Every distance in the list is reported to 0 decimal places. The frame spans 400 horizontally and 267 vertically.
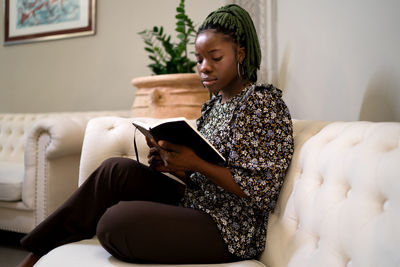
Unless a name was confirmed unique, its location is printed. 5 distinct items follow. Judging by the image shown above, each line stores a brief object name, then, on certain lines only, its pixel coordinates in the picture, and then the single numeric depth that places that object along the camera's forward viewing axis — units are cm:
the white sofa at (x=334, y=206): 71
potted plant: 219
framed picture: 330
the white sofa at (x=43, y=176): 199
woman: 103
